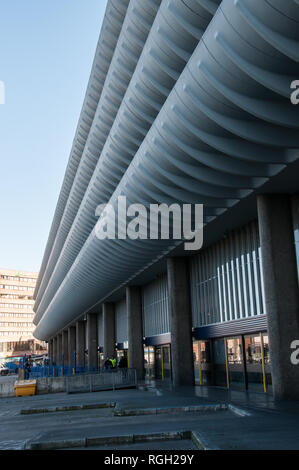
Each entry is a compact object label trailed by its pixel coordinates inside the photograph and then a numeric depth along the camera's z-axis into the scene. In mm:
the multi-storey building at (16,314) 139875
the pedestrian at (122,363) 33750
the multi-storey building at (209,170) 9641
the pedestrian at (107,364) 35484
